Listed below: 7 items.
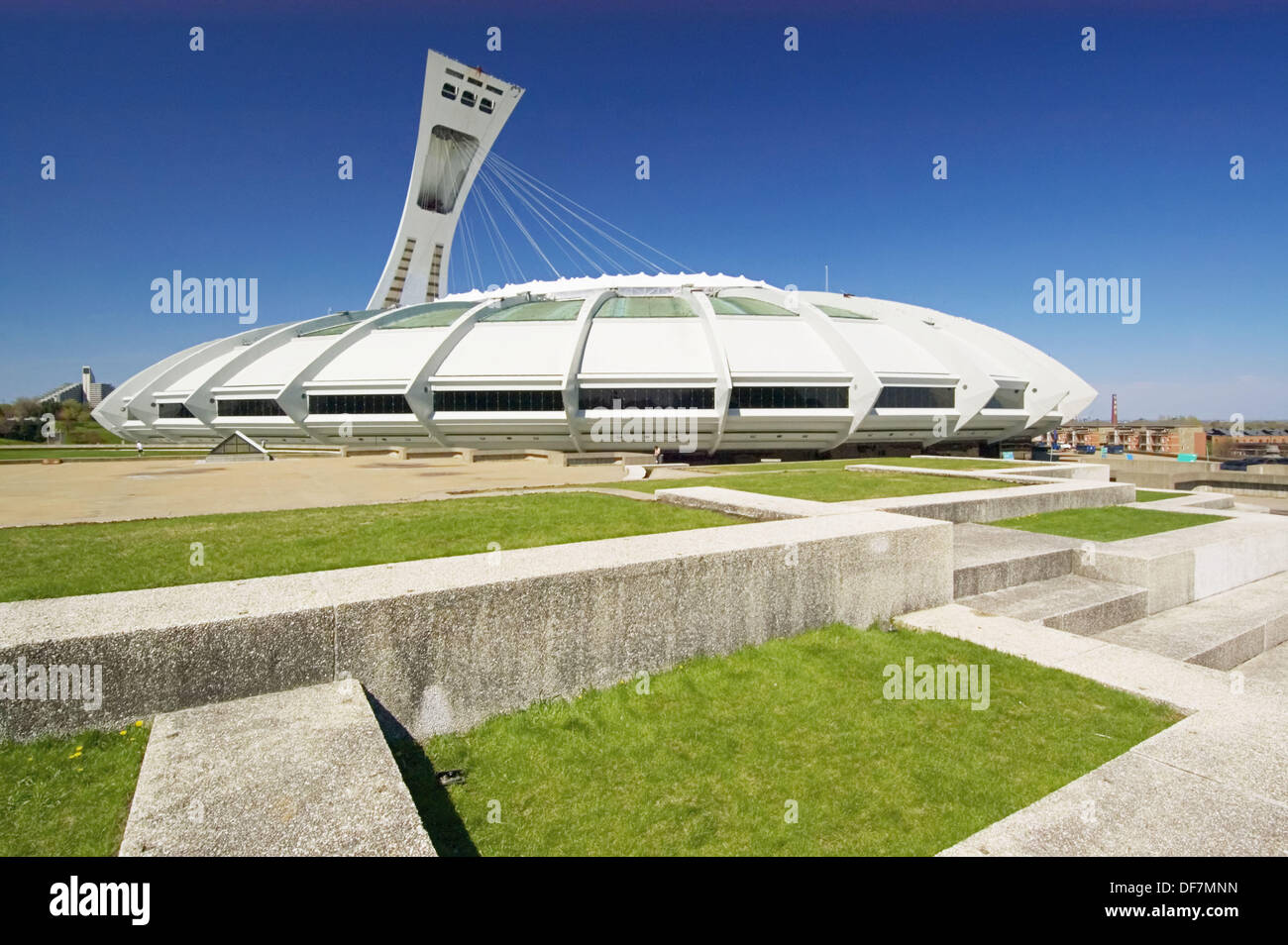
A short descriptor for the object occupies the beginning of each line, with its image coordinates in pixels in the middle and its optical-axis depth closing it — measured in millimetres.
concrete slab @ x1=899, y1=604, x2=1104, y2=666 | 5637
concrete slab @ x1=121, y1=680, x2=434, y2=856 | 2504
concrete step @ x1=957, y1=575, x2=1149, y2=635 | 7176
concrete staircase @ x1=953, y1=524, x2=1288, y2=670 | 7305
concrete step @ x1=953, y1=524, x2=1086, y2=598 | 7660
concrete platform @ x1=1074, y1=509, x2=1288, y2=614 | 8422
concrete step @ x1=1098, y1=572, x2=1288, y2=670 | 7289
